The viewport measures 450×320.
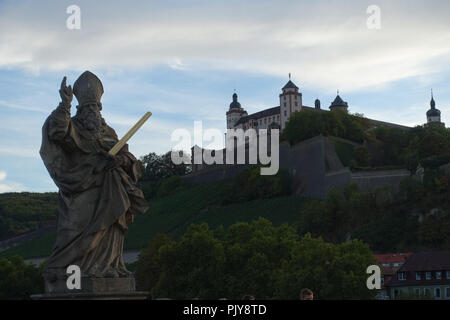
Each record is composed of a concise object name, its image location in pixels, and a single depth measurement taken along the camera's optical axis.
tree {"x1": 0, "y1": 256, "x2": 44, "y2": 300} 68.31
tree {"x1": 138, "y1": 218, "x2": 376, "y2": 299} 53.22
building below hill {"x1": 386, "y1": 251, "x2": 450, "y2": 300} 70.00
